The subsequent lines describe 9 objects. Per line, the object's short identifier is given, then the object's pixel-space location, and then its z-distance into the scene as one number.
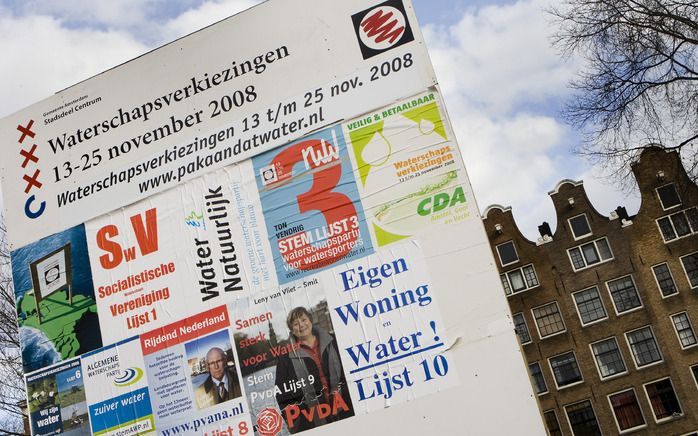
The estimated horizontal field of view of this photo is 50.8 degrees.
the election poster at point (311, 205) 7.79
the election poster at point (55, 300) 8.73
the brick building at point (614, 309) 24.67
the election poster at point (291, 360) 7.48
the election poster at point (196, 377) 7.84
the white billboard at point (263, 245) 7.30
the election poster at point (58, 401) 8.52
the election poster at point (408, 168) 7.55
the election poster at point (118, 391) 8.21
